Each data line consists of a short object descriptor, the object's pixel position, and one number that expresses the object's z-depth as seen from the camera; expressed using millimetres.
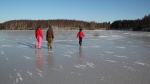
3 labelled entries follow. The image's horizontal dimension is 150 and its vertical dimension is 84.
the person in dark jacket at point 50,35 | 10094
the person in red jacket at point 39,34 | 10148
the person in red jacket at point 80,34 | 12110
